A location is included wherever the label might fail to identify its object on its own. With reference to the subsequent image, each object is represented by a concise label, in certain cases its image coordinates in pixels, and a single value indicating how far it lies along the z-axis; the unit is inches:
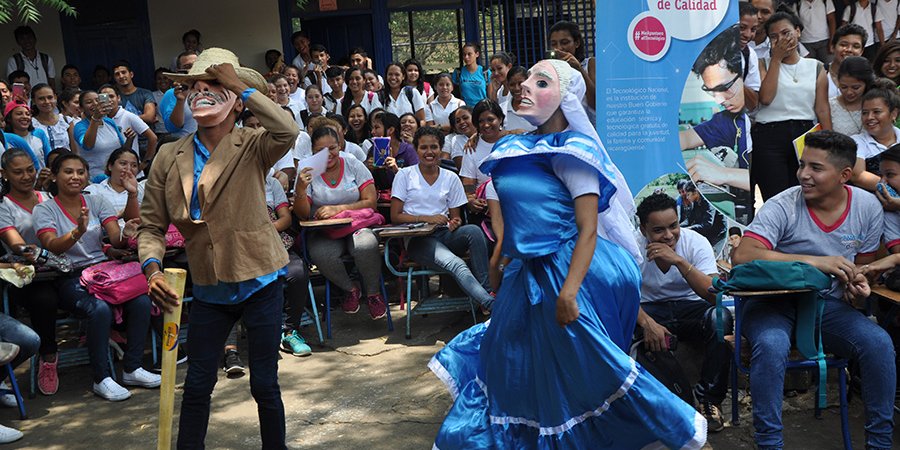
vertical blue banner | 225.6
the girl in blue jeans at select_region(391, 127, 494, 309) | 276.2
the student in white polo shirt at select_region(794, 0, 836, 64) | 411.5
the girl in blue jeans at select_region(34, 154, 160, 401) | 236.4
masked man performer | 158.2
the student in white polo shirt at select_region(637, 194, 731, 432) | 193.9
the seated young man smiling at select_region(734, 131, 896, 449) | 167.8
